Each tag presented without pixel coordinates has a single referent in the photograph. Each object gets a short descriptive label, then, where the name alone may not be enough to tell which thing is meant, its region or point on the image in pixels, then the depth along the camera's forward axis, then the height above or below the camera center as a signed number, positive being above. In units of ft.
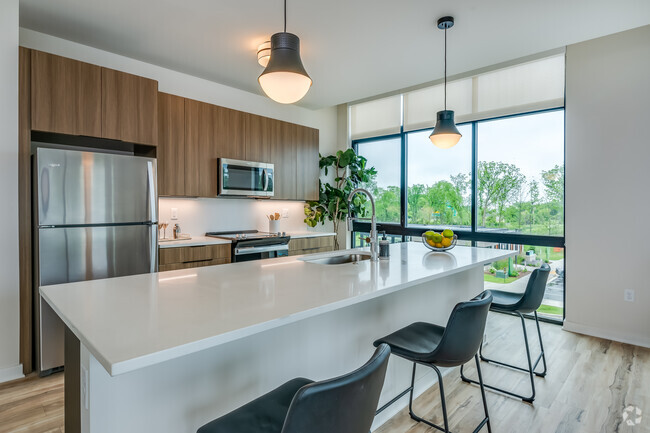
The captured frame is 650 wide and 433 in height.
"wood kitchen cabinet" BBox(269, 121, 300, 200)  15.01 +2.41
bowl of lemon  9.14 -0.70
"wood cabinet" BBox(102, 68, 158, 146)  9.73 +3.07
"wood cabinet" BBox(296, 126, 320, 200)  16.01 +2.37
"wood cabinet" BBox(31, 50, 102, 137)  8.59 +3.03
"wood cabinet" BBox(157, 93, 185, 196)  11.64 +2.33
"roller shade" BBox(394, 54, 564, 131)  12.40 +4.72
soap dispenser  7.95 -0.80
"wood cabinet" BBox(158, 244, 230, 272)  10.69 -1.34
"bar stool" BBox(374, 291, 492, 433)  4.93 -1.95
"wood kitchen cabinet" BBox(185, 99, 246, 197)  12.35 +2.67
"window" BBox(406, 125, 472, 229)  14.78 +1.42
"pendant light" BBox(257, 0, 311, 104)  5.87 +2.38
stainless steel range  12.35 -1.10
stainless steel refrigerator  8.37 -0.19
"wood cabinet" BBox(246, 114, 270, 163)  14.06 +3.11
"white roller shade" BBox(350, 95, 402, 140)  17.13 +4.90
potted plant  17.42 +1.13
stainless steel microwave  13.03 +1.40
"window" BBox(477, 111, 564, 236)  12.46 +1.47
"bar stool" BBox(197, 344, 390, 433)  2.58 -1.53
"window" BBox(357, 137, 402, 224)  17.33 +1.93
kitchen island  3.19 -1.06
